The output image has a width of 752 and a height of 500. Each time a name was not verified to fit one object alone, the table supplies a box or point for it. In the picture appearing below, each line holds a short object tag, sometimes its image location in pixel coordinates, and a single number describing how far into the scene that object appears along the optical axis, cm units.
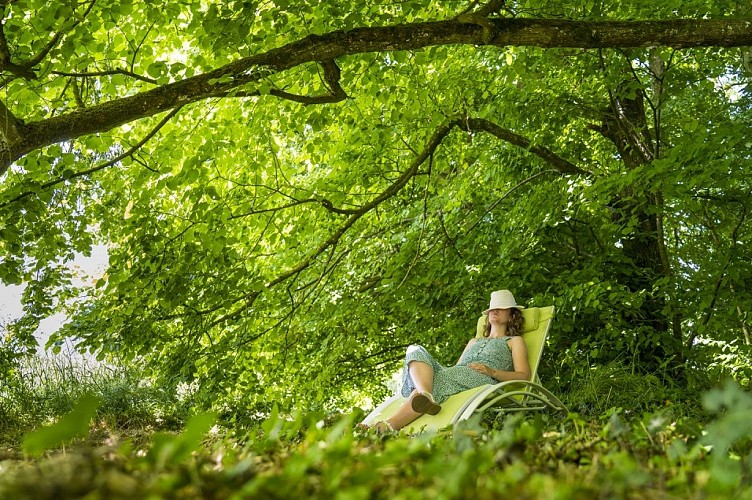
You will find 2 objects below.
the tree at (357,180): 386
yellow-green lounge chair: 397
